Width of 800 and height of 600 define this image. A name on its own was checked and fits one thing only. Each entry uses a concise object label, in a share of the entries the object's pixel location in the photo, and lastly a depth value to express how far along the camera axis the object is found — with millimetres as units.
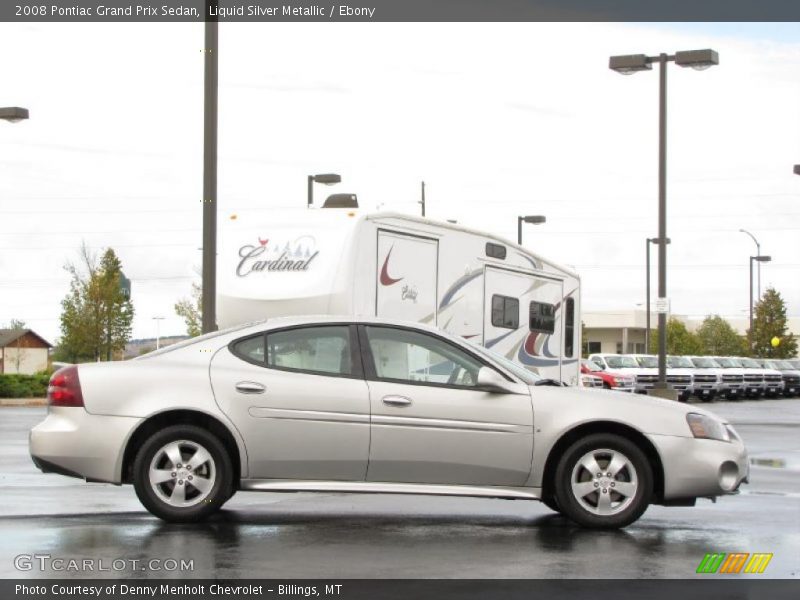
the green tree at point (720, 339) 106188
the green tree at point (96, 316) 55438
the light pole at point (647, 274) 61788
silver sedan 9562
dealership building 114438
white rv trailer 15648
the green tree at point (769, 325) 85125
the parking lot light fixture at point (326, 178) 32938
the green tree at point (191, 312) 62250
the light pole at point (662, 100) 29719
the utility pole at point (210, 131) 15555
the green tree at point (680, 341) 104344
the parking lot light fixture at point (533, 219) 48006
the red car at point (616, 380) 39031
